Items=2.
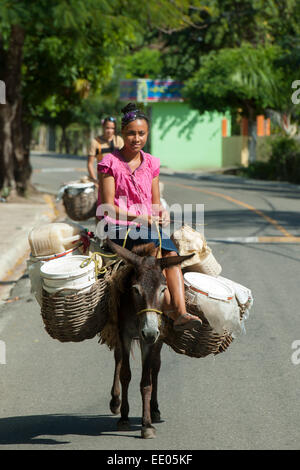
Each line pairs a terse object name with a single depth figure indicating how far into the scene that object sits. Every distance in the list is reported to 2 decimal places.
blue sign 48.50
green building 49.34
